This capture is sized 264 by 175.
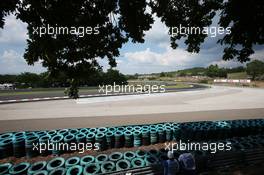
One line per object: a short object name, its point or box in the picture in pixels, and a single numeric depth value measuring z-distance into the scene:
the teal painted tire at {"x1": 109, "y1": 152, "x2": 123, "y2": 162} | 6.97
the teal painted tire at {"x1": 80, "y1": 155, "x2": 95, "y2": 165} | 6.54
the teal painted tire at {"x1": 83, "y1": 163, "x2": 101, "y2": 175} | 6.02
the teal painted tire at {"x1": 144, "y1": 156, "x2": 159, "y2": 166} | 6.43
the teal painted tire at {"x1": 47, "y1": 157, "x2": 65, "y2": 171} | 6.47
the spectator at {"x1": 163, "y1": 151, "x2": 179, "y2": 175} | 5.33
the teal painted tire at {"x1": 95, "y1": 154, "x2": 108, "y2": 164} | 6.67
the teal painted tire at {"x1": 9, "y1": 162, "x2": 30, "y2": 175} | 5.82
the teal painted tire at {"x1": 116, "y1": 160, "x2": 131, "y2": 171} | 6.30
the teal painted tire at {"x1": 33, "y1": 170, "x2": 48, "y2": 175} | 5.82
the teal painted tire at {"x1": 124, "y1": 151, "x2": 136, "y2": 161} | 6.84
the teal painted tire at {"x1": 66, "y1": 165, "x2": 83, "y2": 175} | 5.90
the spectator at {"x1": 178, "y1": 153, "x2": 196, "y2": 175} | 5.35
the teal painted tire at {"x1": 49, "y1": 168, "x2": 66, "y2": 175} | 5.87
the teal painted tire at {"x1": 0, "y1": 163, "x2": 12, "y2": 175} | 6.12
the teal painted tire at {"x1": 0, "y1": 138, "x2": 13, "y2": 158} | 7.73
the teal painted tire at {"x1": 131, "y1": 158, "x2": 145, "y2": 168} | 6.41
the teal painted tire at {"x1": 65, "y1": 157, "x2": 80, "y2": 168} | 6.37
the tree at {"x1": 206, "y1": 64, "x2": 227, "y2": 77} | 122.43
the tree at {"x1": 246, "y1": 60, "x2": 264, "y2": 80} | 94.94
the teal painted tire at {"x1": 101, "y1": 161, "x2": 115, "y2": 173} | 6.04
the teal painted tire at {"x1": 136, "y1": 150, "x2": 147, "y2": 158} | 7.04
